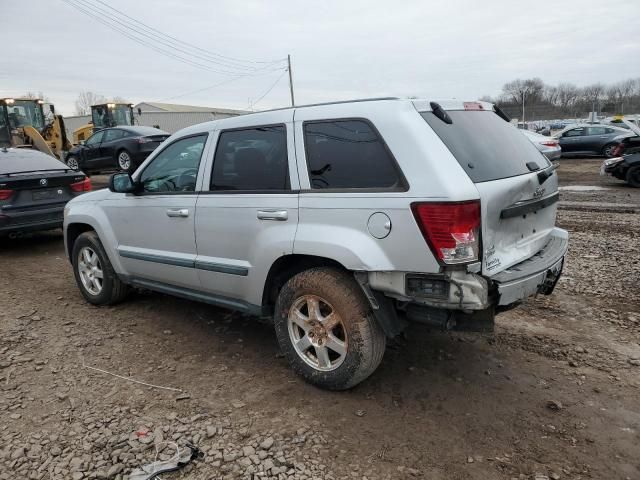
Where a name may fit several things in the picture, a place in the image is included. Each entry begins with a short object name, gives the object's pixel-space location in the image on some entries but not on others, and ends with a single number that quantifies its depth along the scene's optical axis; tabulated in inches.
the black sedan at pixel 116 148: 584.1
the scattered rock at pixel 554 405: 122.6
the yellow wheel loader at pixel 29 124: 691.4
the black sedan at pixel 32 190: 278.8
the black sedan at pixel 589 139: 734.5
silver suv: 109.2
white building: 1897.1
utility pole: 1624.9
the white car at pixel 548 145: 555.2
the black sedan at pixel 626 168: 482.0
